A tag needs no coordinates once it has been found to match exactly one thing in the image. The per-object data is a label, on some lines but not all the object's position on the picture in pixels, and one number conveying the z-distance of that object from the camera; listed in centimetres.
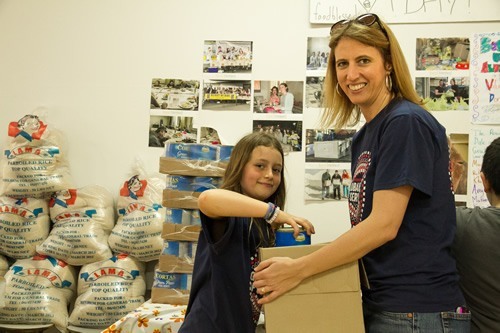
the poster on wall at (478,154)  233
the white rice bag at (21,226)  238
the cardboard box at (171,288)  206
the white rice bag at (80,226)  233
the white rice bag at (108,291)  223
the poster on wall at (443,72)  237
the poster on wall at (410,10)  235
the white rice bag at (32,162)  236
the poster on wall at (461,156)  234
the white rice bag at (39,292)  226
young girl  115
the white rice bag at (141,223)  229
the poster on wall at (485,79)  232
